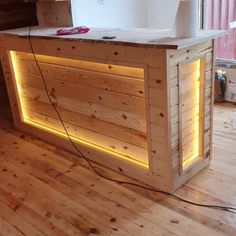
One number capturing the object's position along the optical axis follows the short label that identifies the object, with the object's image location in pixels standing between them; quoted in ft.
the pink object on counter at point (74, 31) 7.96
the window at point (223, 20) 11.22
